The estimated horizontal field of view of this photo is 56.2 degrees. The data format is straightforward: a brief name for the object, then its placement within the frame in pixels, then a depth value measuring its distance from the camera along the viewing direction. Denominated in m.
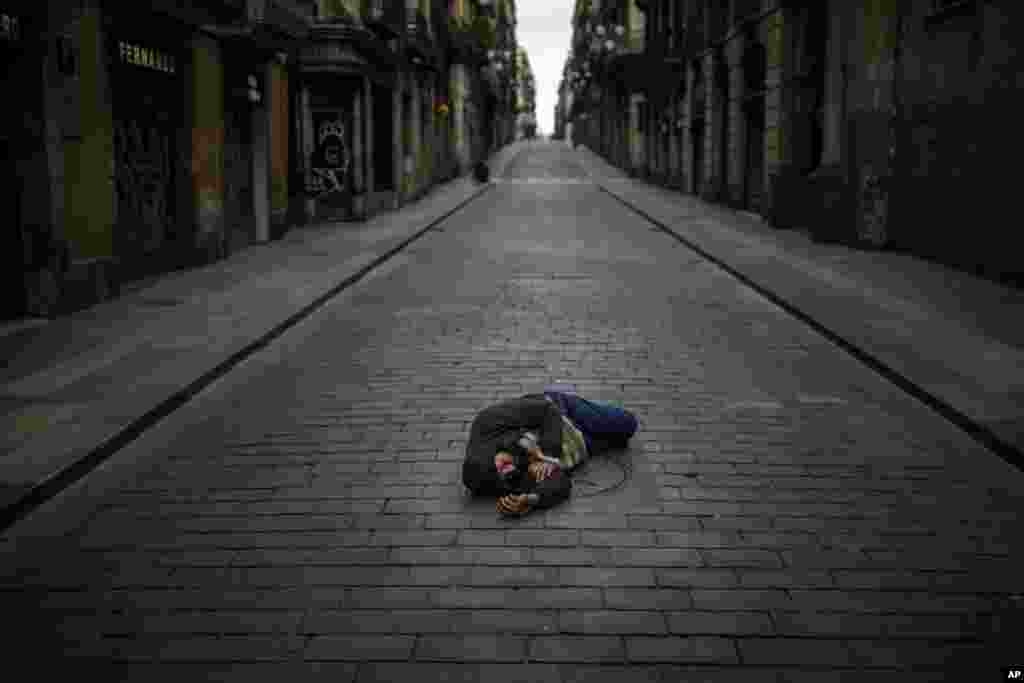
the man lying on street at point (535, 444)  5.10
